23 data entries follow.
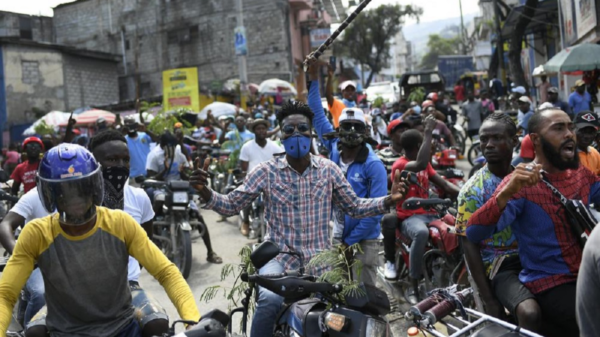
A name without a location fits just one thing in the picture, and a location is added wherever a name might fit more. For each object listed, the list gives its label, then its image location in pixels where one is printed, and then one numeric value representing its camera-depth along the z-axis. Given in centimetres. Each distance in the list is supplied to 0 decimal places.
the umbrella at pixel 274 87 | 3297
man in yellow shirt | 312
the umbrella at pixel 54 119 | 2992
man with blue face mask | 462
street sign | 2580
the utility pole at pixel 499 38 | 2715
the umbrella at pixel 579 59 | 1384
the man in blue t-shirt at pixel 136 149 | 1262
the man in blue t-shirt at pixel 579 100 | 1465
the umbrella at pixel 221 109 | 2905
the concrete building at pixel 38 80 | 3550
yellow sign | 2623
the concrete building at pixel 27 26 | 4344
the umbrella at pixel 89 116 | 2800
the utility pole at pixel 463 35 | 5900
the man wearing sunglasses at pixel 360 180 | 570
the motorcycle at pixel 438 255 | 612
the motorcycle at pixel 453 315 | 278
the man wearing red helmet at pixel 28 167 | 1001
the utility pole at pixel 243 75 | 2614
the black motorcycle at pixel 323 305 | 342
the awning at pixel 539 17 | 2331
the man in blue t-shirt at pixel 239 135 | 1388
